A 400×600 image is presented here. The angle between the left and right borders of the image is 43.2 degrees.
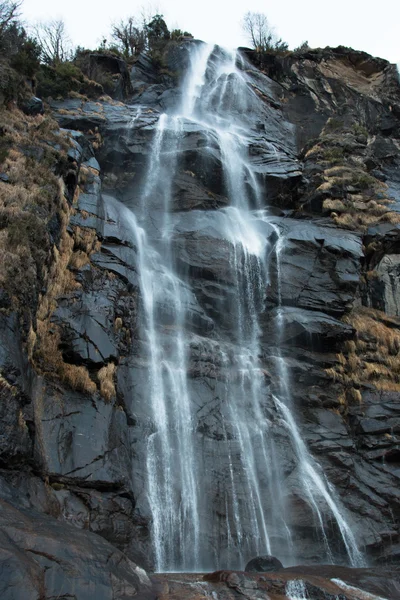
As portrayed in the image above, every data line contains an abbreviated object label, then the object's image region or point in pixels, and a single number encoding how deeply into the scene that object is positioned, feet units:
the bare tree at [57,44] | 116.16
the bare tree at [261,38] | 131.23
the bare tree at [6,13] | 68.69
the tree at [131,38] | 127.54
